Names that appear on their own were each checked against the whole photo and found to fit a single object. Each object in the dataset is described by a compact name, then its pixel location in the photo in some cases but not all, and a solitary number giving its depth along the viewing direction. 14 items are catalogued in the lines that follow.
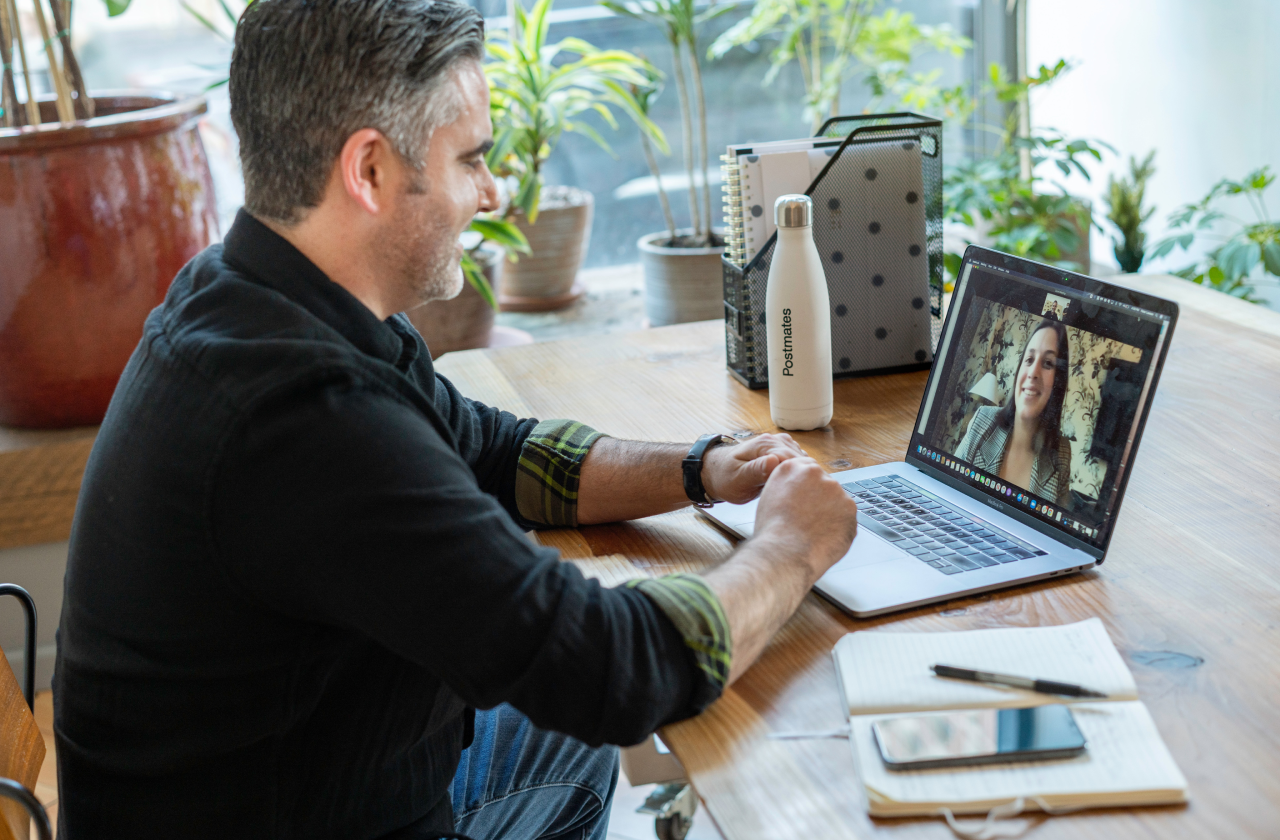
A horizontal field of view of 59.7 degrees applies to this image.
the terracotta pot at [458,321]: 2.62
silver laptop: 0.95
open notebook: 0.69
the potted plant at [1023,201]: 2.59
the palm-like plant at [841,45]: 2.98
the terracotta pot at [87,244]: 1.89
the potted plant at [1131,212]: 2.70
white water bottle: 1.29
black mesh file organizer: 1.46
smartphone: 0.72
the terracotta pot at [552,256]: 3.06
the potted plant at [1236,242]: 2.21
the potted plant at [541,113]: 2.73
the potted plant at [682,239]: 2.86
